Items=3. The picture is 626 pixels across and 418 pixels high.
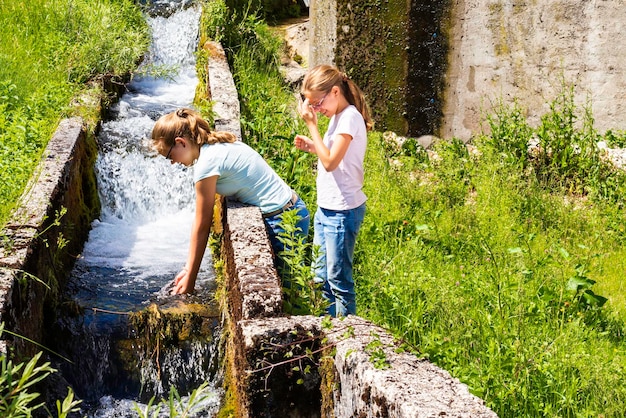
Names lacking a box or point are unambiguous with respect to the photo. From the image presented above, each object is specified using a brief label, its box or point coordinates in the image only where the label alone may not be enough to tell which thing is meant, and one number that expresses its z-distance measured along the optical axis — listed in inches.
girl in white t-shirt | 161.0
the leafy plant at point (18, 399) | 90.4
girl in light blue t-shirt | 172.4
